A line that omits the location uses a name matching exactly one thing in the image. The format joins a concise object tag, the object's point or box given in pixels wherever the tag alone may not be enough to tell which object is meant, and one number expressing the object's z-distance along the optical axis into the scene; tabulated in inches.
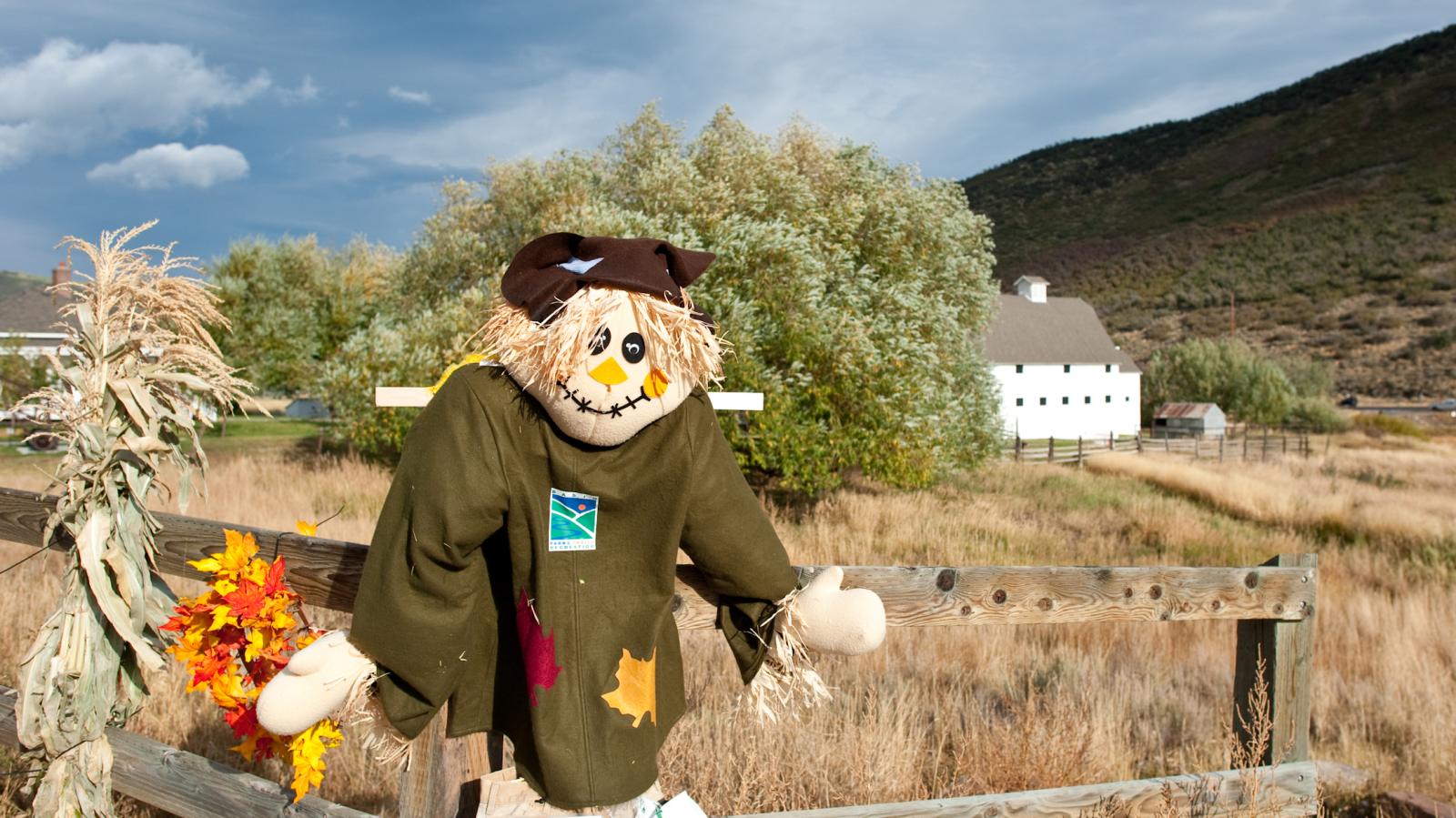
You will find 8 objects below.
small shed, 1325.0
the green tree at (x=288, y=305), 835.4
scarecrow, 67.4
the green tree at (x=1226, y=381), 1419.8
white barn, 1407.5
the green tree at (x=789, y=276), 381.1
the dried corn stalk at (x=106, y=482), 82.0
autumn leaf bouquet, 72.4
